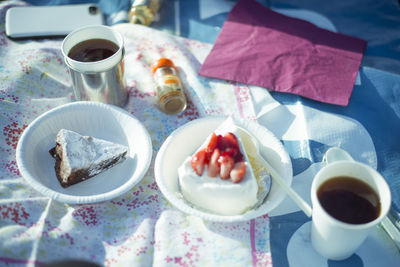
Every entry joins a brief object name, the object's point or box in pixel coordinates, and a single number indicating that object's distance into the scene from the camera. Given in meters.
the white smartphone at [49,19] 1.32
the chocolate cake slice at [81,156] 0.96
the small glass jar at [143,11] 1.37
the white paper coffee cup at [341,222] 0.80
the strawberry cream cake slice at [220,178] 0.88
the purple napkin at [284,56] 1.23
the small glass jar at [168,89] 1.15
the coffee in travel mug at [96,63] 1.06
